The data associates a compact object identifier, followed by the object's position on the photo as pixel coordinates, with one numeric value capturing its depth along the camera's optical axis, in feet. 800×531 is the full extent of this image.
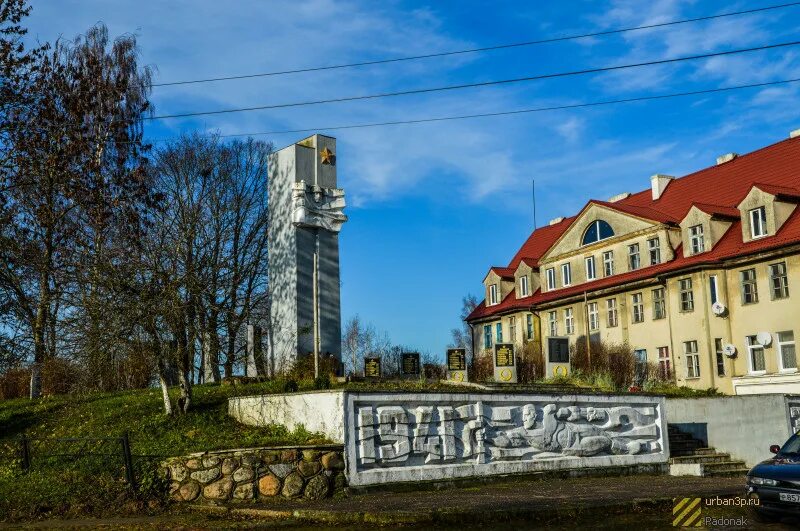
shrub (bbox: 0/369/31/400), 101.75
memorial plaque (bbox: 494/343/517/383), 97.76
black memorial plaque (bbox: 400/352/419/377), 84.64
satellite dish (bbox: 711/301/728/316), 114.62
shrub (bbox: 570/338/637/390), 105.09
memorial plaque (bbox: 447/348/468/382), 92.22
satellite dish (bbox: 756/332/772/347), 107.45
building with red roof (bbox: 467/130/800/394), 109.60
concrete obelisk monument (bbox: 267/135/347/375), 85.71
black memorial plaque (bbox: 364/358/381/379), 77.33
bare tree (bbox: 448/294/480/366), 287.42
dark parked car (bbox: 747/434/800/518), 43.24
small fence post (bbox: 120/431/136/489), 50.52
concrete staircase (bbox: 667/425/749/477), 69.31
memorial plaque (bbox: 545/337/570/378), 102.06
